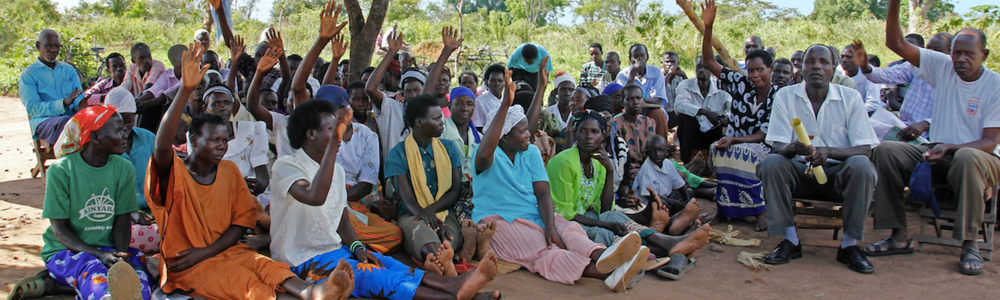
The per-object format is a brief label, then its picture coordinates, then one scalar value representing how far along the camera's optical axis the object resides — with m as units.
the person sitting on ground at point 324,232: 3.04
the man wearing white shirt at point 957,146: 3.93
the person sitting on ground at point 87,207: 3.07
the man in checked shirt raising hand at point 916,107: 4.59
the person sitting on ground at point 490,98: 6.08
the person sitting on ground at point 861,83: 6.27
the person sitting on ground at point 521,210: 3.68
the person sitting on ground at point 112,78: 6.82
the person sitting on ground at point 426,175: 3.96
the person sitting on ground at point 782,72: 6.13
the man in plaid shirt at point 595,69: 9.33
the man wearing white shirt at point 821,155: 4.07
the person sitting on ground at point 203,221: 2.96
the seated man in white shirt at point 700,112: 6.86
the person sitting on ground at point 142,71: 6.31
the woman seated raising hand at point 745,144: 4.94
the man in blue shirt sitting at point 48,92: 5.99
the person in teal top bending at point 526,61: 7.46
